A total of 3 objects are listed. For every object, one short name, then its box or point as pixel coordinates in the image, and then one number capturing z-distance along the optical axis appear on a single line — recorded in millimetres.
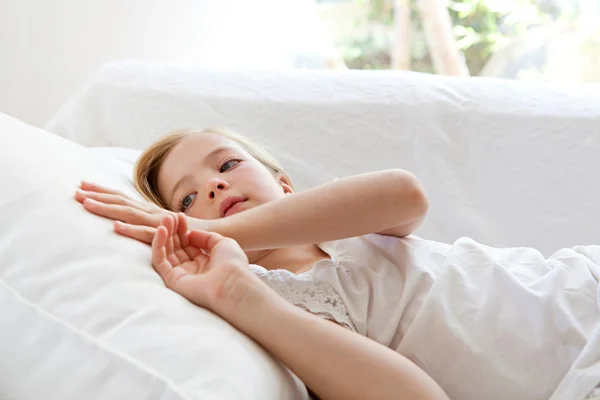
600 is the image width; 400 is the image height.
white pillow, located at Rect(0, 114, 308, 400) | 668
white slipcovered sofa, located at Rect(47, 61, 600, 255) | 1526
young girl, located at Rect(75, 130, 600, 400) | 803
